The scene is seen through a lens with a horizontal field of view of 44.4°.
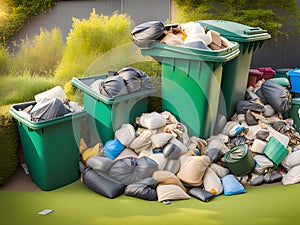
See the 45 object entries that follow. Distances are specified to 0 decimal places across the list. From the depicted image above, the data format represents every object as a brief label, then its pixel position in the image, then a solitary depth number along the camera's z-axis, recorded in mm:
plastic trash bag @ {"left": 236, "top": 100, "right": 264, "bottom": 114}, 4930
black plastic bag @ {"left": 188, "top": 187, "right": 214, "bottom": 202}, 3599
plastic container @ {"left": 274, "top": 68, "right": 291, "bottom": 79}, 6756
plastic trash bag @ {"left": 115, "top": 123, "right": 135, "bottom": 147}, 3988
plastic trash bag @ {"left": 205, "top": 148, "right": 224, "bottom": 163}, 4195
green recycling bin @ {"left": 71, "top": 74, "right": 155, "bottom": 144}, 3989
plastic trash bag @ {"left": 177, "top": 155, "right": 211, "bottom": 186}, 3789
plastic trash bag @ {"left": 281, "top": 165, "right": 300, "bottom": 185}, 4027
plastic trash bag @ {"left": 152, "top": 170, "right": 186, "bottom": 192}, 3703
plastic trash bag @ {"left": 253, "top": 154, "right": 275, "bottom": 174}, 4160
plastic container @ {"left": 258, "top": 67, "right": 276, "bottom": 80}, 6227
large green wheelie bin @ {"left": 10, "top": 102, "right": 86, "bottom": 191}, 3518
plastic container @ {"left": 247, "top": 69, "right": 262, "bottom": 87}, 5684
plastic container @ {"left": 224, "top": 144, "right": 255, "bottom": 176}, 4004
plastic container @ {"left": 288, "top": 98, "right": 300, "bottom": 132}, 5254
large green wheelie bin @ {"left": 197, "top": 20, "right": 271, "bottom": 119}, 4980
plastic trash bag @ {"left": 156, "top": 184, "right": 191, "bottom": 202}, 3543
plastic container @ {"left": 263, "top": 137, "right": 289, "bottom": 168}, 4188
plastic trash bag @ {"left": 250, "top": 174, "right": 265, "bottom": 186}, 4070
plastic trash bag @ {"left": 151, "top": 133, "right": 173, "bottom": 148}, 3922
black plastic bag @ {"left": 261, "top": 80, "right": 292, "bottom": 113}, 5129
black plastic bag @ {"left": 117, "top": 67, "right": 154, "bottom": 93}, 4090
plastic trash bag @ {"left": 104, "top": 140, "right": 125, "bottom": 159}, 3952
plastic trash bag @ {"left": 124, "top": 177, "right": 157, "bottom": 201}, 3535
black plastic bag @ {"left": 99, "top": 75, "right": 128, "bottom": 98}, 3951
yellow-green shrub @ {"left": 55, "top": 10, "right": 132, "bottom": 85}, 6150
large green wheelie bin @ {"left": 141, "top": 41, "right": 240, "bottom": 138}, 4176
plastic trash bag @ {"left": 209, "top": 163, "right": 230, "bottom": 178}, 4047
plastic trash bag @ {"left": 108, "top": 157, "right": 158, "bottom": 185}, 3707
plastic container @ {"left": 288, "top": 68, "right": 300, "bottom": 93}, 5602
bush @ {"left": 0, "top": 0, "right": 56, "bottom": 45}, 11062
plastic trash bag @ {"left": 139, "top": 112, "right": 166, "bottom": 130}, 4043
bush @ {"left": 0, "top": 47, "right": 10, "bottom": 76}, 6691
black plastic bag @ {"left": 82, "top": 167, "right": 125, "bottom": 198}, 3590
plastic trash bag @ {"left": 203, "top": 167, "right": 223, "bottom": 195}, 3748
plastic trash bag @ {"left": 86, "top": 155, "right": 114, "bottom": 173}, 3740
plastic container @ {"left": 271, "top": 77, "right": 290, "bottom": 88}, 5562
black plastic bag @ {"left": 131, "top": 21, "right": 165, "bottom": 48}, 4328
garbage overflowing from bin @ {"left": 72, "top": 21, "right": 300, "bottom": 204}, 3721
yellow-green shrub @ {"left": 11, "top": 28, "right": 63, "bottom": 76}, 7129
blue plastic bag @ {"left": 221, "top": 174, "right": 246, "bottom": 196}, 3779
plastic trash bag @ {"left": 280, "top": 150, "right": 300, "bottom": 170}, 4195
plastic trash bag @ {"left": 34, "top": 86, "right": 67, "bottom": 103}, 3980
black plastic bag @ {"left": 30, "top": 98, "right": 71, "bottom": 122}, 3490
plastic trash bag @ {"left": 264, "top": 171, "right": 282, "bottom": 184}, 4112
